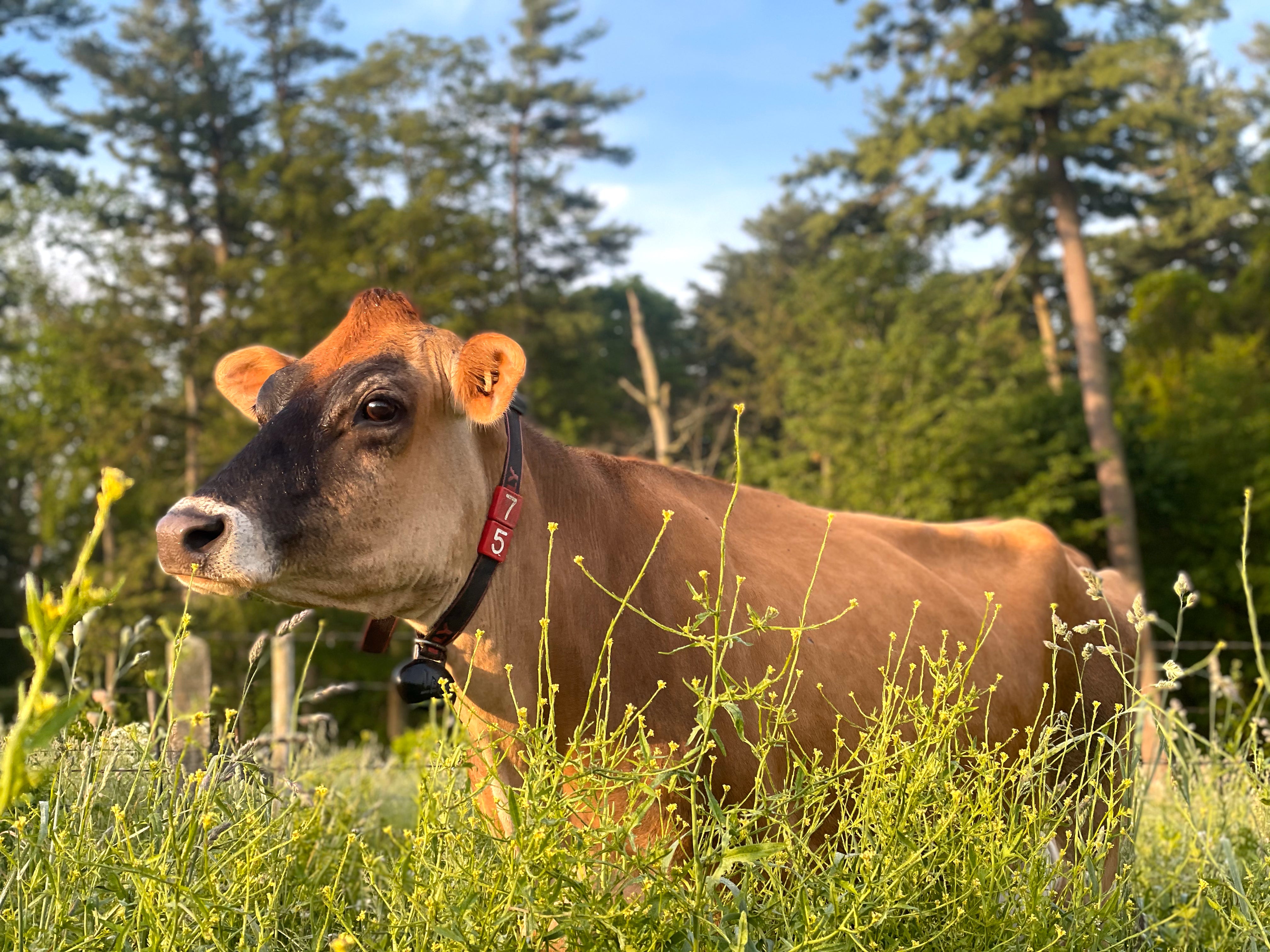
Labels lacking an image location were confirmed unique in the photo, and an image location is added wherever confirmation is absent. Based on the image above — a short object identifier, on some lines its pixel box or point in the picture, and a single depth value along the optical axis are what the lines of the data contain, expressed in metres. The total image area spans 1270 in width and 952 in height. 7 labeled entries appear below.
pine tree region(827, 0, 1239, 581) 18.73
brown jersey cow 2.41
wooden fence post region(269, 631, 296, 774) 6.75
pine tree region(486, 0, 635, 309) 29.80
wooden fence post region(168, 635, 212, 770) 3.81
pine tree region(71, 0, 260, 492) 26.08
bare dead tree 19.28
